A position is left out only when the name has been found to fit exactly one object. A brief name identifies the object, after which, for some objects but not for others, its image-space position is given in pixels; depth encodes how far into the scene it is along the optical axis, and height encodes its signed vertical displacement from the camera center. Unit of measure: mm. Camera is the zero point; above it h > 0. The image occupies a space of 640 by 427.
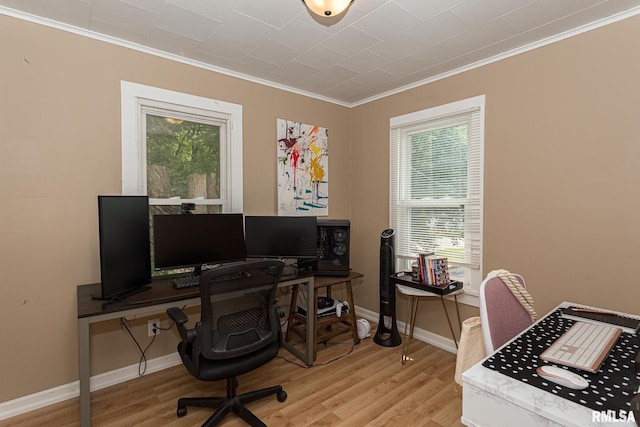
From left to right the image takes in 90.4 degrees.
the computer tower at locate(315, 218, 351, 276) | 3131 -380
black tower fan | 3029 -864
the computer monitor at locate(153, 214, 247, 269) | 2301 -247
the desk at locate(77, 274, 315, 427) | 1680 -570
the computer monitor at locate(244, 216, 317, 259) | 2805 -262
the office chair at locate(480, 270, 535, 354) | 1307 -464
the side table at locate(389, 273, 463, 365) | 2609 -720
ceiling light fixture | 1536 +989
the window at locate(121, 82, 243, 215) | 2404 +487
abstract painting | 3215 +408
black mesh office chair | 1726 -713
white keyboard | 1091 -536
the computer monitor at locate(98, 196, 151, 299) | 1940 -244
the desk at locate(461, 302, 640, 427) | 845 -547
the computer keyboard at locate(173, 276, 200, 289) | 2189 -526
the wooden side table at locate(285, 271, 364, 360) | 2903 -1053
